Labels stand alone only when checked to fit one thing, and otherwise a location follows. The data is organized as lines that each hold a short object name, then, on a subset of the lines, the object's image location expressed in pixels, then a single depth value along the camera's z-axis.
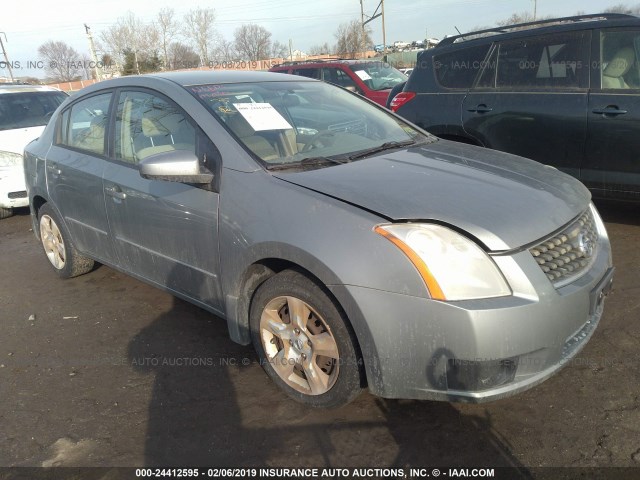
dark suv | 4.37
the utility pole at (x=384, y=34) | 33.96
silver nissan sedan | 2.12
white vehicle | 6.50
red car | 10.44
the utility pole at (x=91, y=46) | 36.22
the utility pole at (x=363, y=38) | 35.78
